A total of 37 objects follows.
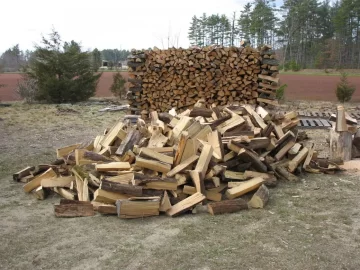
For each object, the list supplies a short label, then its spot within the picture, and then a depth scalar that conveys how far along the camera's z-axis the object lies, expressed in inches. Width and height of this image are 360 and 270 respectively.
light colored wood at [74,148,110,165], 188.9
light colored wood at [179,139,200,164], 177.0
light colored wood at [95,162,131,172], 175.9
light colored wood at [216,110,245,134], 211.2
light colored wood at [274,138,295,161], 208.8
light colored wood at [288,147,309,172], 199.2
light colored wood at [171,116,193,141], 198.1
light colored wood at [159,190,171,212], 151.4
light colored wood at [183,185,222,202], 167.0
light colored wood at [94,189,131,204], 154.5
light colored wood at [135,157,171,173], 169.3
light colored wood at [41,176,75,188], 177.0
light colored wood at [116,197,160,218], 145.5
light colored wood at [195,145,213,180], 167.4
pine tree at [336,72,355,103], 538.0
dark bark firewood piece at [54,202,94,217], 151.0
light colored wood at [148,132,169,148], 193.3
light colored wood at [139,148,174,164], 173.3
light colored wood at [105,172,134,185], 166.2
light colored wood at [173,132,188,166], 176.6
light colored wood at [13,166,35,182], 200.8
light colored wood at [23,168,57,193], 183.8
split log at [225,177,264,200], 168.2
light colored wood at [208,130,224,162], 184.3
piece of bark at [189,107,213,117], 232.7
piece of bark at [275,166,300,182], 193.0
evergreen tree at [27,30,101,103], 553.0
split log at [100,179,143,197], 153.3
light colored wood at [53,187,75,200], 169.8
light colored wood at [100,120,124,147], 207.6
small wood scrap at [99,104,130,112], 477.4
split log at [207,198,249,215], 150.7
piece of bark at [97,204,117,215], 149.1
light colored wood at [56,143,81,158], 219.0
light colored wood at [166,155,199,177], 168.0
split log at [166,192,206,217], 149.5
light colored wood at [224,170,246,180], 181.8
